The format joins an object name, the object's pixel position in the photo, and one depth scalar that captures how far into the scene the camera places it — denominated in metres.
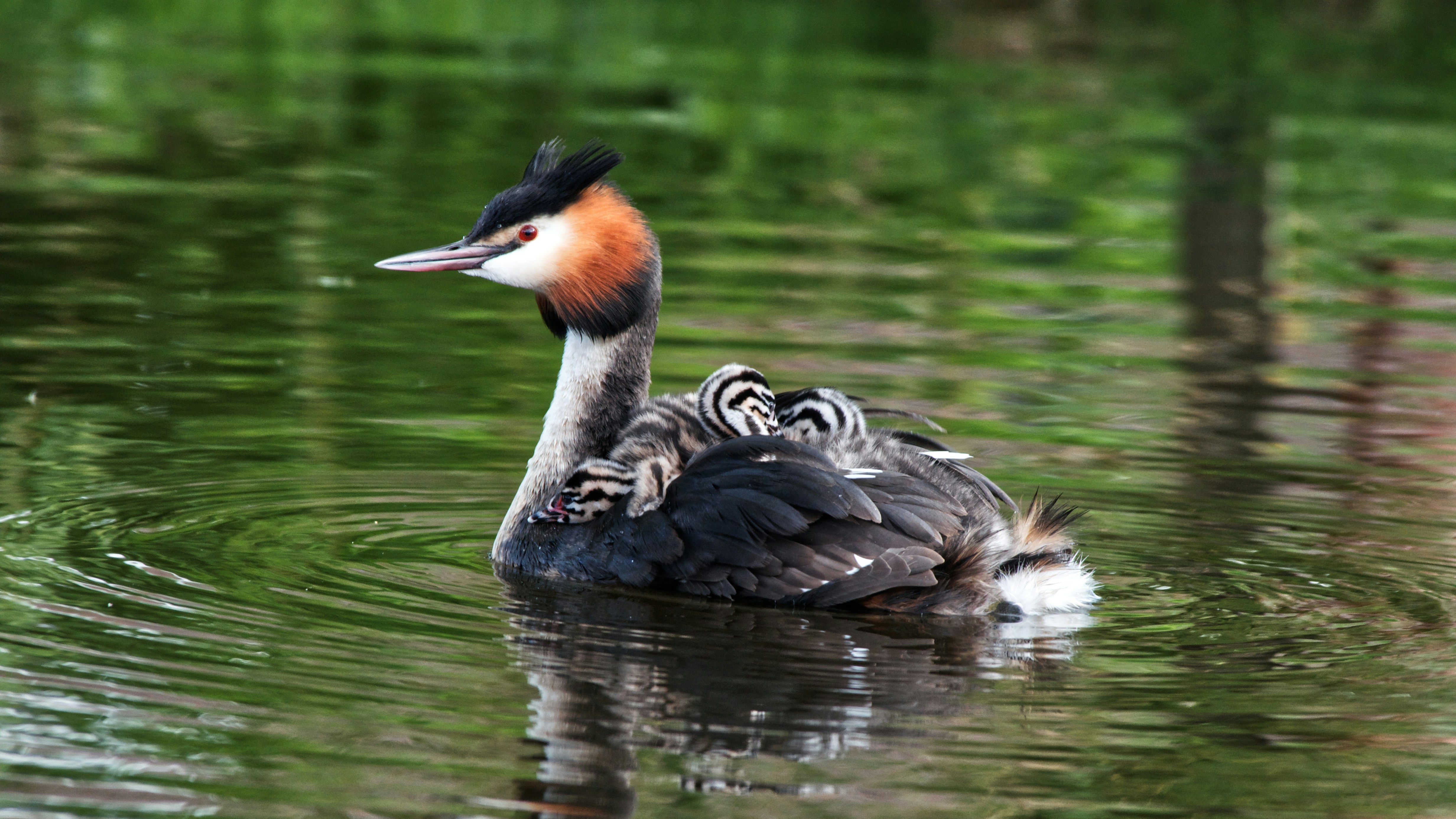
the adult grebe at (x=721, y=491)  11.52
